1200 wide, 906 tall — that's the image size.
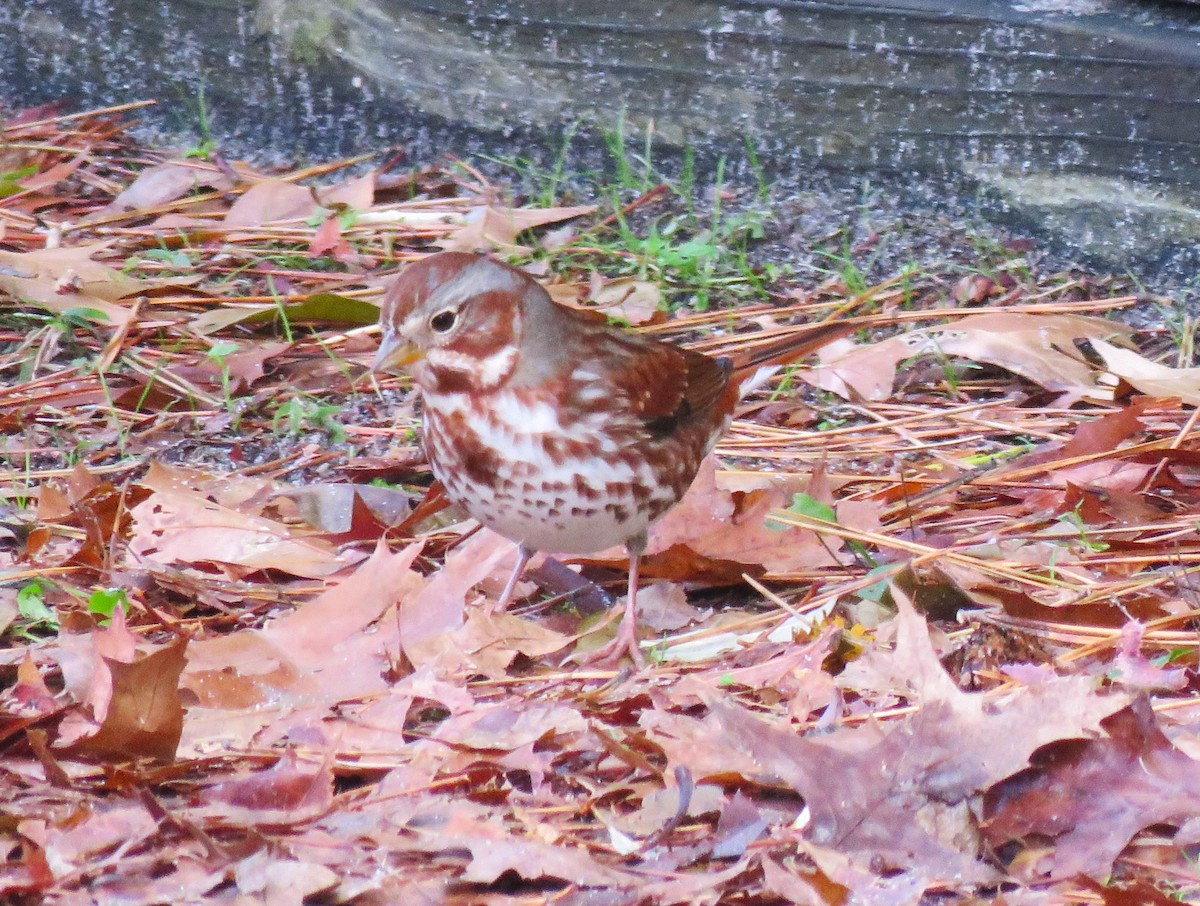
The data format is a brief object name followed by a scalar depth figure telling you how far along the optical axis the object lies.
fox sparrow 6.49
